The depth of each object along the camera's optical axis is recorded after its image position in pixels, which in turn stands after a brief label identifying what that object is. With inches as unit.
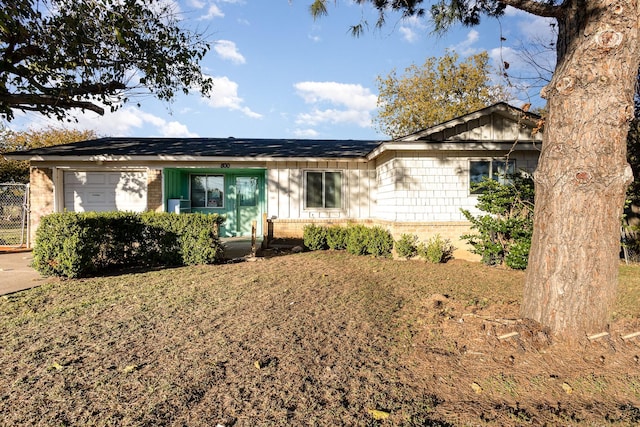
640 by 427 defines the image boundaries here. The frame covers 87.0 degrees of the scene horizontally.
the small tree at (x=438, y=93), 1045.8
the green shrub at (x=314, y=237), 411.8
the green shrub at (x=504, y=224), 307.6
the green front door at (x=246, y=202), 514.0
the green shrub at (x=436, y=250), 346.9
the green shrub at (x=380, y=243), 372.2
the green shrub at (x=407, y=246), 355.6
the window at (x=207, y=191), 508.4
